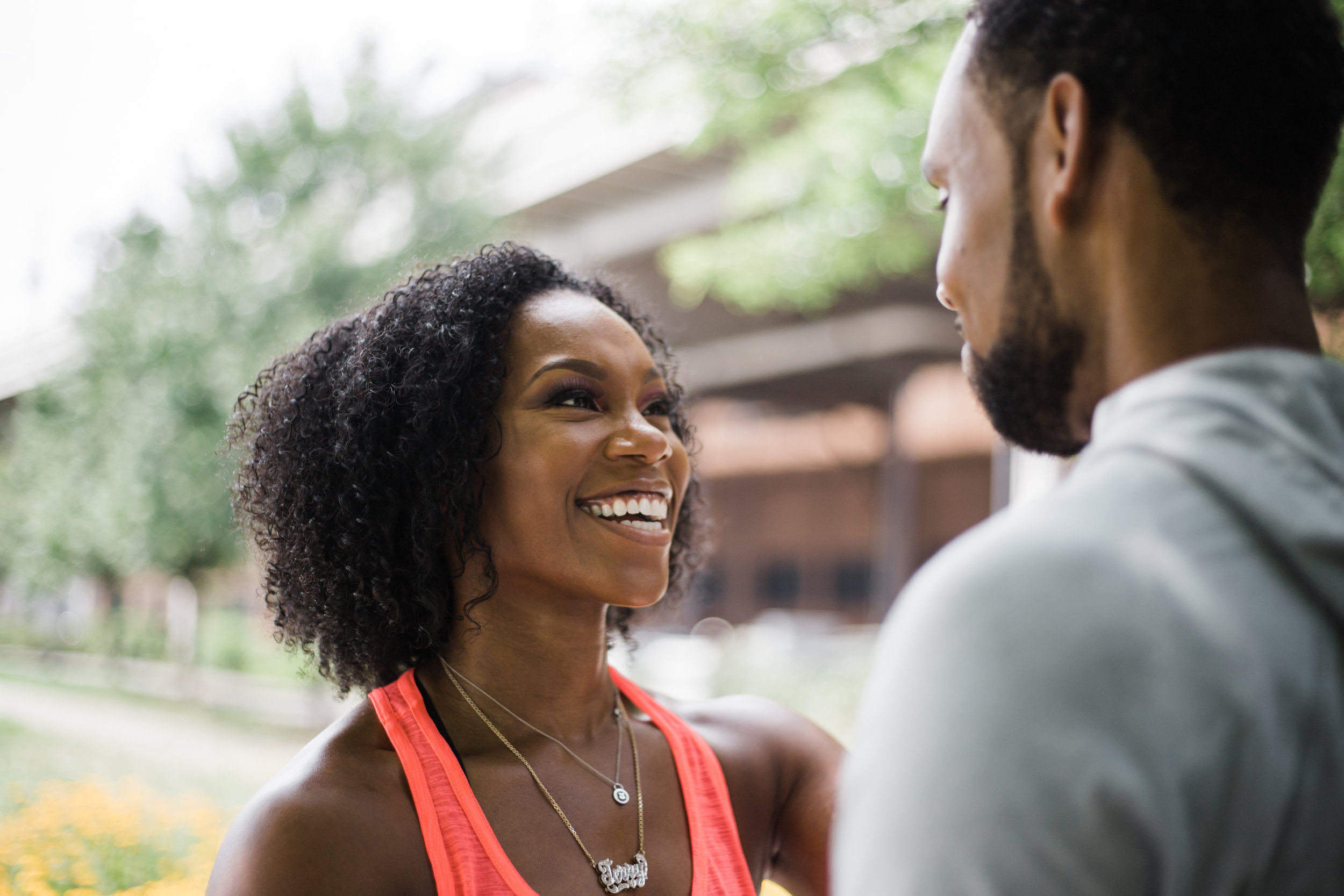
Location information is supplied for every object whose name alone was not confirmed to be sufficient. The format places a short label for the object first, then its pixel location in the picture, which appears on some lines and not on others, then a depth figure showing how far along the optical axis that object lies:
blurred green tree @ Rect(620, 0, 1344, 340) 4.73
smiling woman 1.92
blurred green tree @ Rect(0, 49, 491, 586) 8.80
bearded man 0.76
